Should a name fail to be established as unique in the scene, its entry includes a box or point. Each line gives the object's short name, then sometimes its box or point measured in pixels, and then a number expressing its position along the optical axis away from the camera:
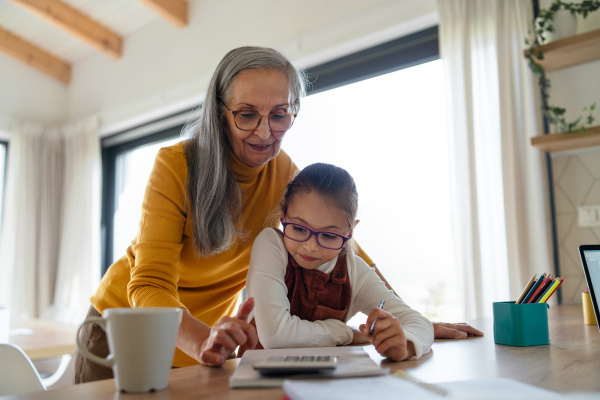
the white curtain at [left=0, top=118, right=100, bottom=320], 4.57
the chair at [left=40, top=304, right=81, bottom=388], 3.51
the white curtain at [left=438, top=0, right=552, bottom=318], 2.11
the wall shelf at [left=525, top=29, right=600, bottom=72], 1.87
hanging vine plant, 1.97
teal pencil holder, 0.88
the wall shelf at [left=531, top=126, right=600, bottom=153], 1.84
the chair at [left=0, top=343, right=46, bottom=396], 0.94
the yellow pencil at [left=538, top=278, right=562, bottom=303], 0.95
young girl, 0.92
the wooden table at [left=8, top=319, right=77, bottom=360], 1.82
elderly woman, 1.04
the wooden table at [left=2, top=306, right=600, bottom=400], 0.57
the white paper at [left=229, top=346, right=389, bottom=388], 0.58
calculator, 0.59
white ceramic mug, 0.56
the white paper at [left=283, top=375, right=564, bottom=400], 0.50
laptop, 0.99
